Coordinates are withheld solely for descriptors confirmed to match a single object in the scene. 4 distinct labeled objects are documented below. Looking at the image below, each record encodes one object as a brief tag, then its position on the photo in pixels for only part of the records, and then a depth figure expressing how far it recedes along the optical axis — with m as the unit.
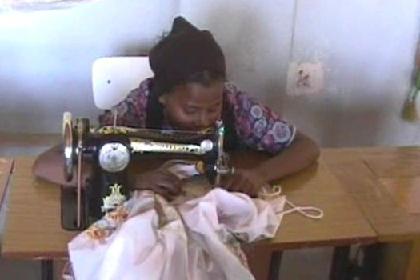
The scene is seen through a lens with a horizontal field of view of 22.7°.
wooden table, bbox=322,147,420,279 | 2.72
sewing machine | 2.56
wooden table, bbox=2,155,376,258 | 2.51
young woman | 2.79
